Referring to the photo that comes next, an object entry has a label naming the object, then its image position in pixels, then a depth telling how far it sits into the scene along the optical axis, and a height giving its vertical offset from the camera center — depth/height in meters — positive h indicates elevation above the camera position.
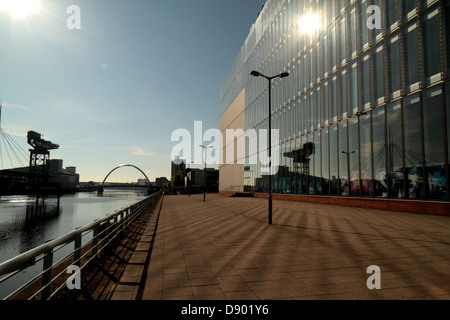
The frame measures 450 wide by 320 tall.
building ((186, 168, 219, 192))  156.66 +2.92
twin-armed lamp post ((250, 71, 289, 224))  12.60 -1.36
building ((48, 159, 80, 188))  177.38 +3.02
